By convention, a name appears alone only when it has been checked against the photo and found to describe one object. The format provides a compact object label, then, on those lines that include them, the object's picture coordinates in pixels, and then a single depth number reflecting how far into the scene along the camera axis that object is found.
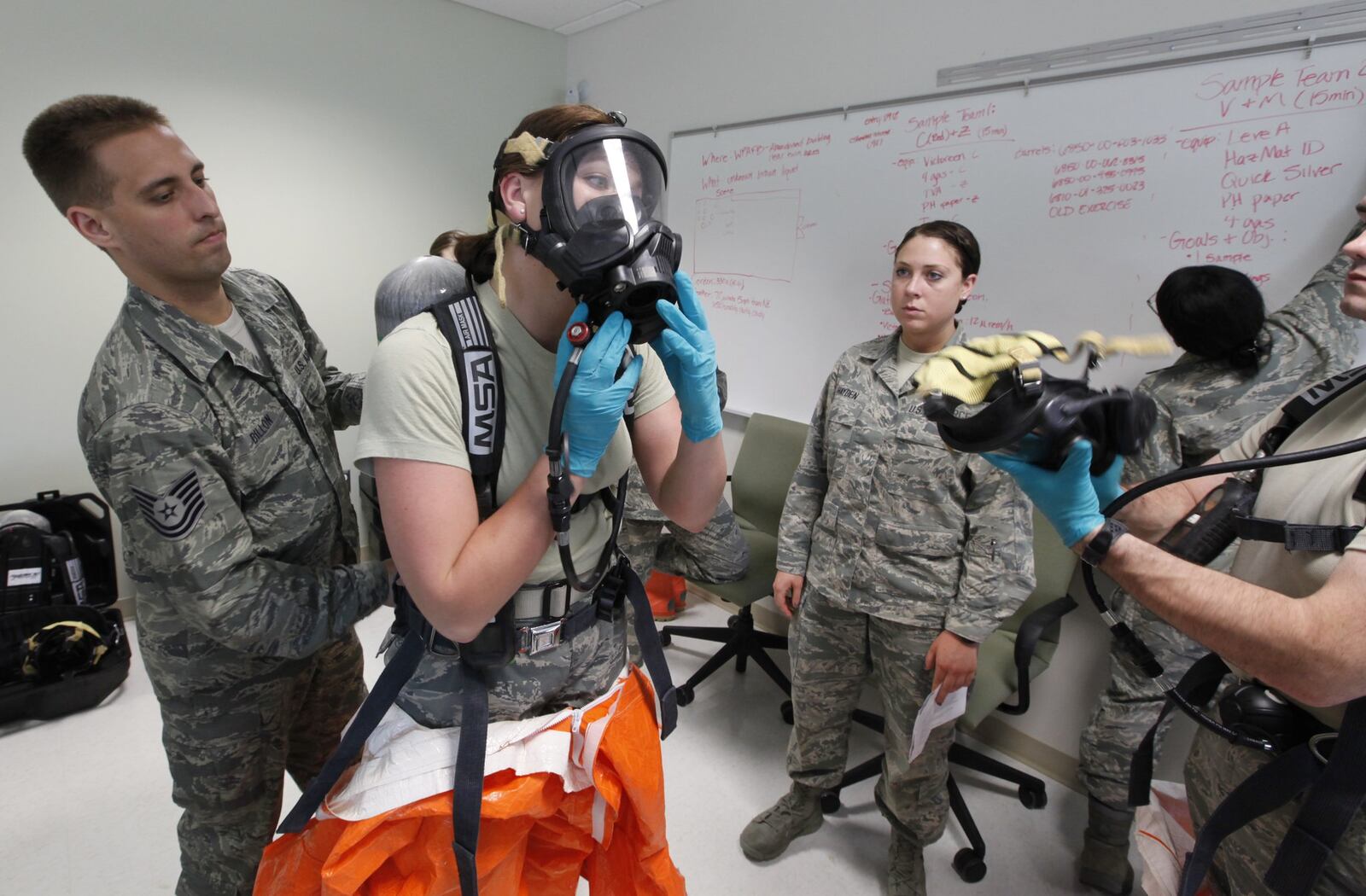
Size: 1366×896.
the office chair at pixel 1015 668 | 1.88
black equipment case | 2.33
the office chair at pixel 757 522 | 2.63
